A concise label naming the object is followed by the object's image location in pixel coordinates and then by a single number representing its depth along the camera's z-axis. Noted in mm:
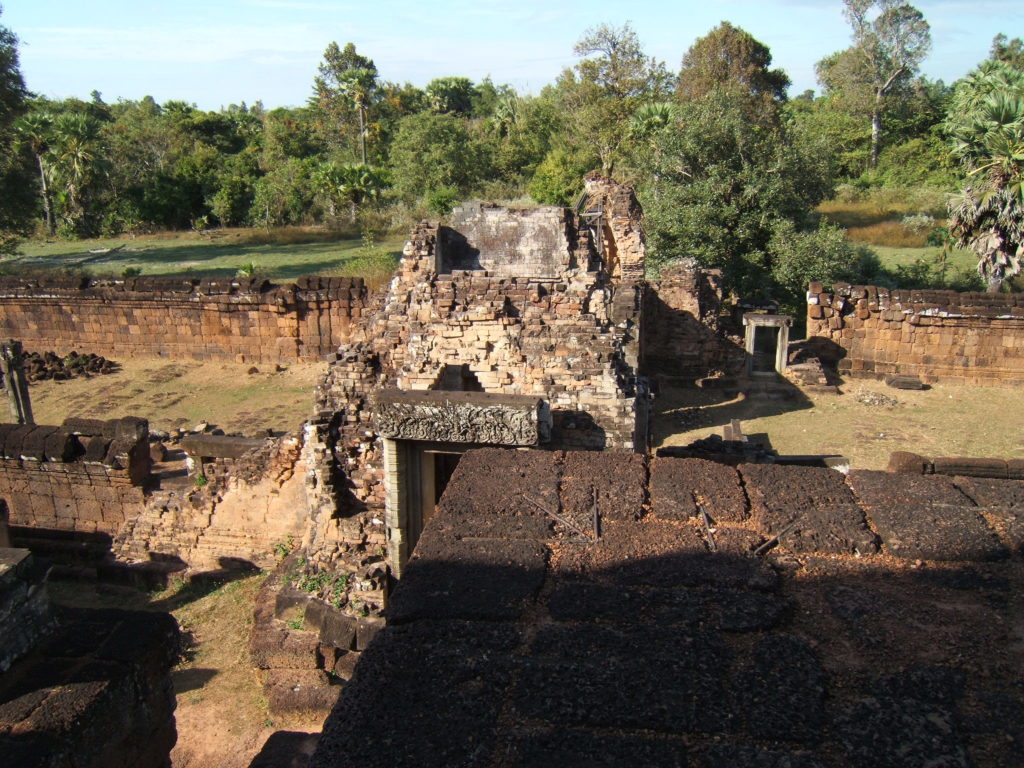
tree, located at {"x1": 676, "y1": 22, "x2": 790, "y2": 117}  34531
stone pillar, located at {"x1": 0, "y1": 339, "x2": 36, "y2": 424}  13500
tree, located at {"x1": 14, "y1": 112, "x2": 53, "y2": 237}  35844
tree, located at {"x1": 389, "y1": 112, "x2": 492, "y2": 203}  37500
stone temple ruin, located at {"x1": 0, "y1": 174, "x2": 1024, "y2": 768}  2117
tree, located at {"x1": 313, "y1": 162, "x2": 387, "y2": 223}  36062
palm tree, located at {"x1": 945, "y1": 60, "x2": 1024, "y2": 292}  16922
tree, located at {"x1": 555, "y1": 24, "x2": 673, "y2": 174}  35219
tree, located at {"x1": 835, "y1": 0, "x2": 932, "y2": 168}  44875
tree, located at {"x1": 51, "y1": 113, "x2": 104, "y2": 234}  37594
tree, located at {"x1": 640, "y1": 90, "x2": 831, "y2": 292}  21281
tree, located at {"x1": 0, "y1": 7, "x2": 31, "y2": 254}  24719
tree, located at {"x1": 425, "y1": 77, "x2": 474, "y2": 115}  58281
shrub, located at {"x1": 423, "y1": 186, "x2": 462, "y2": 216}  34344
